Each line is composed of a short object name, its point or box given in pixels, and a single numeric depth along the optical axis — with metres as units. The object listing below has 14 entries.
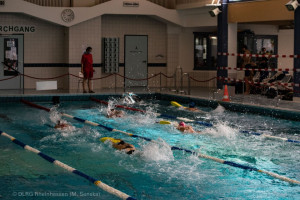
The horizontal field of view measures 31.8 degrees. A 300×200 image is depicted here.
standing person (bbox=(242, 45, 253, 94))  16.90
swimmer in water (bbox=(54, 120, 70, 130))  11.27
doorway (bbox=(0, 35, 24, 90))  19.25
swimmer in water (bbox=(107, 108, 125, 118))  13.25
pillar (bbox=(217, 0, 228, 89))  17.77
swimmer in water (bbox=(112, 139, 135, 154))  8.99
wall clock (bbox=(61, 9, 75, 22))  18.83
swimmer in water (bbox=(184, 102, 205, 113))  14.59
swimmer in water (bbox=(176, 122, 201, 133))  11.08
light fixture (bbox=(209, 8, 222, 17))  17.55
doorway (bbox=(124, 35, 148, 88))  20.83
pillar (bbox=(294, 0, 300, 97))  14.73
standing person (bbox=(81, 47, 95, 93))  17.31
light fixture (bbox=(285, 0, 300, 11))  14.36
